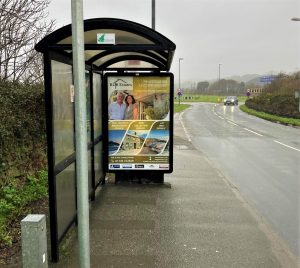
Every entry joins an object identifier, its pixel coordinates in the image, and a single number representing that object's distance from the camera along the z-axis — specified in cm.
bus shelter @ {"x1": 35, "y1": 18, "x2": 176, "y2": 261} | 325
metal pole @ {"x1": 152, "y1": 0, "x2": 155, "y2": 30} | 944
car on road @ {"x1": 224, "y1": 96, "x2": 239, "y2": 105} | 4602
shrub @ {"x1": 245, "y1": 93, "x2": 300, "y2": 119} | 2448
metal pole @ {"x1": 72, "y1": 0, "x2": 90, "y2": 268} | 207
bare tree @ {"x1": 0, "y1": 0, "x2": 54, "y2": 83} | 640
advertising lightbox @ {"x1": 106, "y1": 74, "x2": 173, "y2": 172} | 594
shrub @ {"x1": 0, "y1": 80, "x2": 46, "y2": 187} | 459
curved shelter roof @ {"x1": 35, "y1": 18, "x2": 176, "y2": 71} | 332
